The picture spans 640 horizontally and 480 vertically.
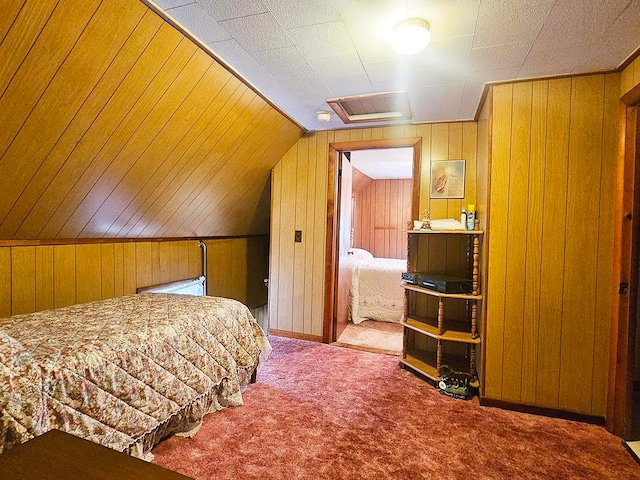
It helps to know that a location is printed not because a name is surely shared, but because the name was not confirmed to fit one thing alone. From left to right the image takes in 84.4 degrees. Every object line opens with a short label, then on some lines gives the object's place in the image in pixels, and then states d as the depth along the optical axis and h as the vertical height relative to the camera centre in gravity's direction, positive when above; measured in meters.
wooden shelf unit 2.67 -0.67
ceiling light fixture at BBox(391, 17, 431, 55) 1.70 +0.98
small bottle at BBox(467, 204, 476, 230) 2.74 +0.12
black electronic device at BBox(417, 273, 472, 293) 2.65 -0.38
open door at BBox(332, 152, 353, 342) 3.67 -0.15
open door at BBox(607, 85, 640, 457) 2.01 -0.19
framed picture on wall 3.13 +0.50
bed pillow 5.04 -0.33
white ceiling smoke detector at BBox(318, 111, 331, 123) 3.03 +1.01
